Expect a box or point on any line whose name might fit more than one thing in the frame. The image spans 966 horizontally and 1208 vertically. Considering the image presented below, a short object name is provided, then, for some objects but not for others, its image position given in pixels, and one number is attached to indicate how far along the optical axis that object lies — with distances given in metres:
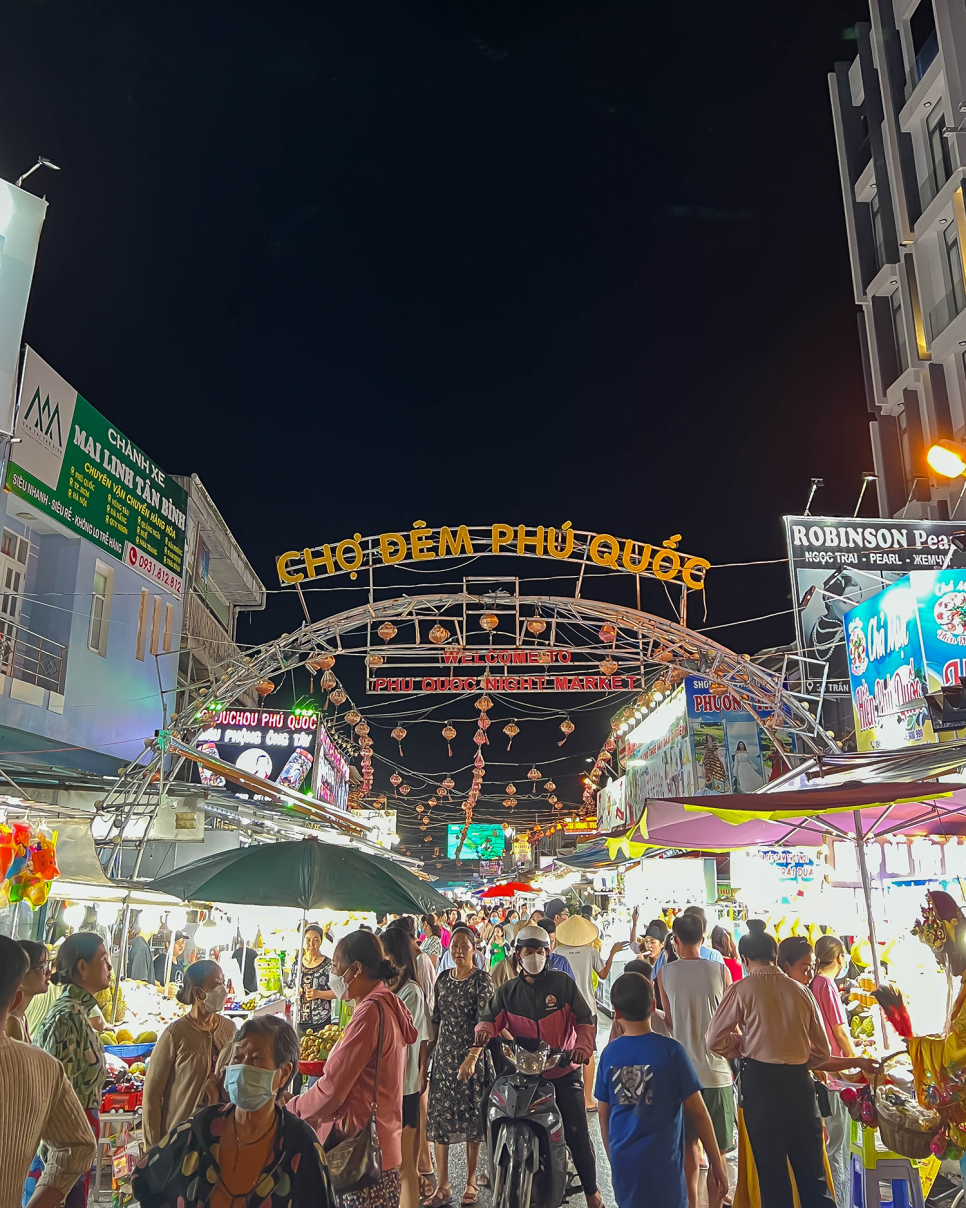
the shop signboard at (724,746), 26.44
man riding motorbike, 6.55
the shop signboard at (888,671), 13.20
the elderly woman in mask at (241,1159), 3.11
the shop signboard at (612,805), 43.44
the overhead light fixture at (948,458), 9.71
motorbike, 5.68
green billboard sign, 16.61
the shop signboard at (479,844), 63.50
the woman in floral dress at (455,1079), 7.65
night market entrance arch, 15.83
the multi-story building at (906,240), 22.66
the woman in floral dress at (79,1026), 5.32
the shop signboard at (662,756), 29.08
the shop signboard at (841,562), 15.67
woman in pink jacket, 4.85
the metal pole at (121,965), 9.82
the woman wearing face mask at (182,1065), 5.47
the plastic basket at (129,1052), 8.24
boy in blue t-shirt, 5.04
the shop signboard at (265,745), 27.33
